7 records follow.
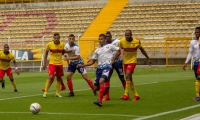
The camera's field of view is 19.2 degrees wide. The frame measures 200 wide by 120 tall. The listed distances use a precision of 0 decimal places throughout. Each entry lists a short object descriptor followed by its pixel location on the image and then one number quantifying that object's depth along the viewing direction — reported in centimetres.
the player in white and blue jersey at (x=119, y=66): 1782
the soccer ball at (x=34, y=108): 1358
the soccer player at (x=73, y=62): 1889
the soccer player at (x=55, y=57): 1882
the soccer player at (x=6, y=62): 2166
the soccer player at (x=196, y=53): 1689
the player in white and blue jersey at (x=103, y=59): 1573
